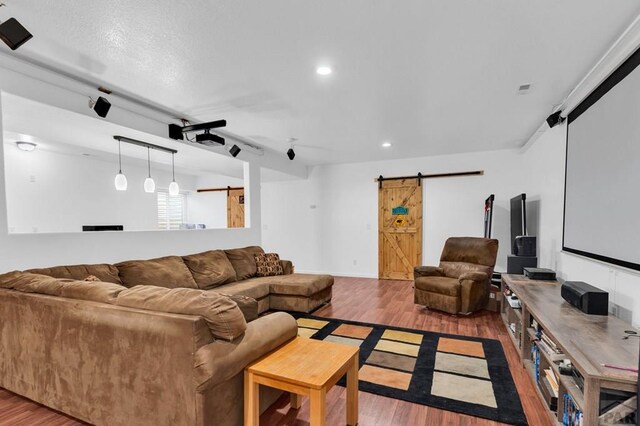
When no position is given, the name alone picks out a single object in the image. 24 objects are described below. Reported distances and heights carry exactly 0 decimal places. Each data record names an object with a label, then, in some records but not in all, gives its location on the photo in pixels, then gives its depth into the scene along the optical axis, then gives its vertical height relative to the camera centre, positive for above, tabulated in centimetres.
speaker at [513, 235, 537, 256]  395 -58
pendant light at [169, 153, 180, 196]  491 +19
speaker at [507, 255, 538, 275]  389 -80
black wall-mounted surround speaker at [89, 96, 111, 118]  288 +90
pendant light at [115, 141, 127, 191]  426 +26
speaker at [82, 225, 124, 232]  351 -32
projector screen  201 +22
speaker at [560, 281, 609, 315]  221 -73
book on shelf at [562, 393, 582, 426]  163 -117
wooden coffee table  150 -91
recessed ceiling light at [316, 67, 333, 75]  264 +114
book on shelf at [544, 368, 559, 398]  196 -119
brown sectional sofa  155 -83
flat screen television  428 -24
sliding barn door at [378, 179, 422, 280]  652 -59
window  767 -24
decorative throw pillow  475 -101
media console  144 -85
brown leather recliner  407 -110
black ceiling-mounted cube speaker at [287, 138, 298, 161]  500 +86
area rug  218 -146
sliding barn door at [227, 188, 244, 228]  823 -20
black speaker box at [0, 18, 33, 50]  179 +99
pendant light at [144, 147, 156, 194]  460 +24
